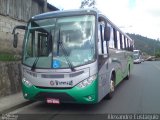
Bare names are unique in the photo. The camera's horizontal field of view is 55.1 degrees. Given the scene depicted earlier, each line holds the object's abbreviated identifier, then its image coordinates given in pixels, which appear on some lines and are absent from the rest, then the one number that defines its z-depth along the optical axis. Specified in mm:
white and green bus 4181
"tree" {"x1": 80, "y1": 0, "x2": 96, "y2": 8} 13531
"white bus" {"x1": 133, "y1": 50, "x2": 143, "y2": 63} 26595
